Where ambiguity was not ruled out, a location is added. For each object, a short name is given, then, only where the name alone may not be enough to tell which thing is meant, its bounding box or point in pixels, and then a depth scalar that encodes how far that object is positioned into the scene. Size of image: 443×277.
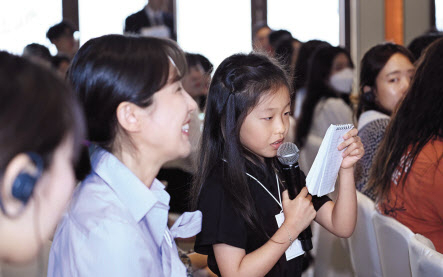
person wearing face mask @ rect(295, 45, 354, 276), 3.90
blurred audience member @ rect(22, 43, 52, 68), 4.74
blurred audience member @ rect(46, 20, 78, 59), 5.80
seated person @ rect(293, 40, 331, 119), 4.42
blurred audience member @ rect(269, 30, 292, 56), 6.16
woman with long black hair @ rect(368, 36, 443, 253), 2.01
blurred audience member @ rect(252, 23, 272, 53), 6.61
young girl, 1.59
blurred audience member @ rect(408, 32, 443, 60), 3.65
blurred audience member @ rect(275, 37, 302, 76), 5.18
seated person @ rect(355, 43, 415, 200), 2.83
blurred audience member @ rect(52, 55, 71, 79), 4.83
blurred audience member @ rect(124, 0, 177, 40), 5.93
